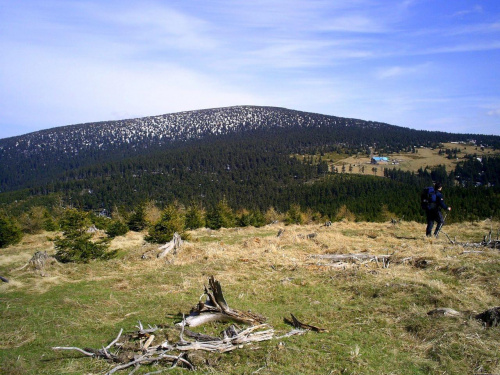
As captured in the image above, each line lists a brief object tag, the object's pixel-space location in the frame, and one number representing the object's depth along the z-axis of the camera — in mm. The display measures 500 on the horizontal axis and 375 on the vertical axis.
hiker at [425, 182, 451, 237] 13891
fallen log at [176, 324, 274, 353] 5770
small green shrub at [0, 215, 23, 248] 25016
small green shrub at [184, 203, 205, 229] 37219
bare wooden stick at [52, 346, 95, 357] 5625
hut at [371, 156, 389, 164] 182725
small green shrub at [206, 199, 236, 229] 38719
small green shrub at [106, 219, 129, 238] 27219
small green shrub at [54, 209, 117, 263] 15914
